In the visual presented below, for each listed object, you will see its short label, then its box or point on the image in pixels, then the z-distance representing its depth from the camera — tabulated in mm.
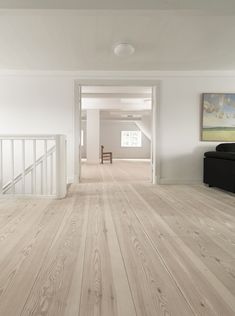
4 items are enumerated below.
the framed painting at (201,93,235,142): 4007
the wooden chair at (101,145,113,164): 8477
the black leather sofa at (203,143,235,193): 3079
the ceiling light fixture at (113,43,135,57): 2835
